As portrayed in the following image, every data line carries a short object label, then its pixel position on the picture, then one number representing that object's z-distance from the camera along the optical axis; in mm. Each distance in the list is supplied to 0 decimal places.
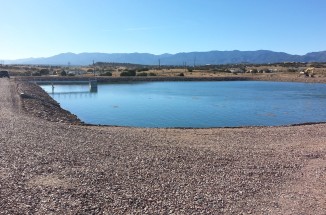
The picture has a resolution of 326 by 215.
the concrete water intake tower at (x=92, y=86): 59875
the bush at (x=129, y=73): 90519
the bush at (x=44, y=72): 91050
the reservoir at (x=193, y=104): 28453
